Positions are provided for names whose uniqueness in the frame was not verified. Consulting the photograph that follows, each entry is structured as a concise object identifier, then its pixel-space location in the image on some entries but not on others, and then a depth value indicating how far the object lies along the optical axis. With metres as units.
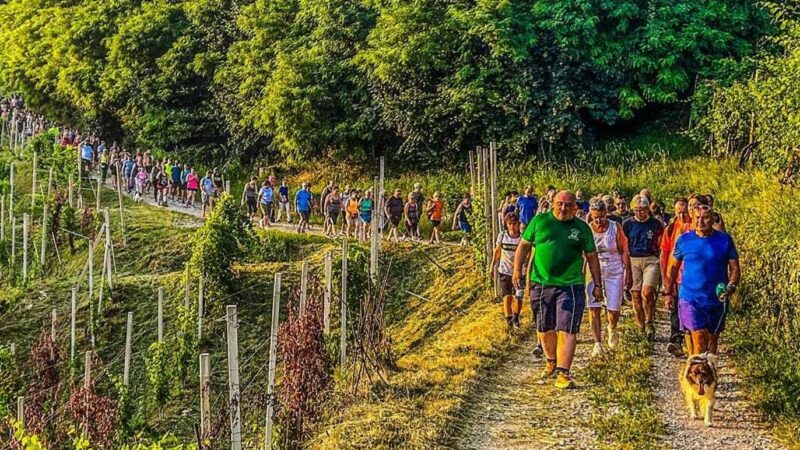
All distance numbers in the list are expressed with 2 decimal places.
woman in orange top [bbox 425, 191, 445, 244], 19.07
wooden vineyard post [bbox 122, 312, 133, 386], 13.81
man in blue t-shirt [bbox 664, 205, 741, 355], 7.73
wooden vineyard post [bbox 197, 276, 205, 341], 15.59
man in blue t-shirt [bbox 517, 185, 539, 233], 14.42
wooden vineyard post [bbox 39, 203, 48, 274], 20.64
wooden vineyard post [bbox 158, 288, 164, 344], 14.83
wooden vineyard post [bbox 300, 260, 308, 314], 10.33
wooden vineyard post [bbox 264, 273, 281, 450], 8.15
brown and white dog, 7.48
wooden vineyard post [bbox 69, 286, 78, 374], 15.52
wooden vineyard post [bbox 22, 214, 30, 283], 19.73
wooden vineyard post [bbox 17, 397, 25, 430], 10.19
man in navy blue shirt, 10.09
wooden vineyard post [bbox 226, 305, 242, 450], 7.55
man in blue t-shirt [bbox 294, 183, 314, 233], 20.80
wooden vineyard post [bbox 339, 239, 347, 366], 10.26
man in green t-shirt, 8.05
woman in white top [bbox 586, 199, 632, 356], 9.32
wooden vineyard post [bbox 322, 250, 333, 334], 10.57
